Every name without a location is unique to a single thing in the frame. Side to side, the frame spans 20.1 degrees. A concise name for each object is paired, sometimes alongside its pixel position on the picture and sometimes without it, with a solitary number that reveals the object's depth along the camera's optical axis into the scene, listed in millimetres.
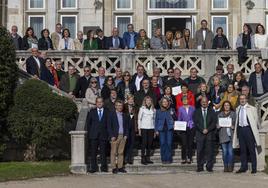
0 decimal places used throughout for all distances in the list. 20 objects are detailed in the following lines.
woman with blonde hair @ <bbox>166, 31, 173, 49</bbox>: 24719
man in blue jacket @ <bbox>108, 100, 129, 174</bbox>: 19094
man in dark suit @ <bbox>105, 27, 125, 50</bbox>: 24594
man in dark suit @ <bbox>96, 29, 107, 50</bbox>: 24609
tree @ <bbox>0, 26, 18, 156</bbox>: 20375
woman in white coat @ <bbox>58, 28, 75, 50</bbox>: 24531
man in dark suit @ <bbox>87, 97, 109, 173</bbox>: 19078
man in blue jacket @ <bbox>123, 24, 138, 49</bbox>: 24781
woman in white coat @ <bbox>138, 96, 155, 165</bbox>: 19609
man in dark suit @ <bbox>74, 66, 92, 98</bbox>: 22016
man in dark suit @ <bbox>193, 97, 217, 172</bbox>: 19312
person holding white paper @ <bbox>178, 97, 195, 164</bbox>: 19688
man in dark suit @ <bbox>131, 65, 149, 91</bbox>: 21466
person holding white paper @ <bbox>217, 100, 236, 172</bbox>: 19375
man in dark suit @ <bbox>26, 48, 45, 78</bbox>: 22156
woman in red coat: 20109
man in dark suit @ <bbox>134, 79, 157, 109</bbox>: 20328
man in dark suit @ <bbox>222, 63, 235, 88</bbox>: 21906
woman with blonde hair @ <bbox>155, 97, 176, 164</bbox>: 19547
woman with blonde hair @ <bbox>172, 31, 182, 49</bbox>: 24531
